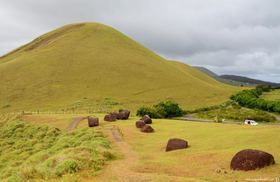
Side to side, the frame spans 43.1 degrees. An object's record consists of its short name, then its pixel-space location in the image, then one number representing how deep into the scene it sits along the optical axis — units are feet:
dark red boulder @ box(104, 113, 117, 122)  167.53
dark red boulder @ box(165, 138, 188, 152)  95.86
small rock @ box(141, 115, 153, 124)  156.56
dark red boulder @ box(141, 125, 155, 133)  132.87
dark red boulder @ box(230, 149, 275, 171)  69.31
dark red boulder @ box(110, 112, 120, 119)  172.04
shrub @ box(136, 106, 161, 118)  218.79
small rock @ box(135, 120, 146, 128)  141.47
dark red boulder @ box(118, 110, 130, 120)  177.78
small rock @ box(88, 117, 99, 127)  150.92
